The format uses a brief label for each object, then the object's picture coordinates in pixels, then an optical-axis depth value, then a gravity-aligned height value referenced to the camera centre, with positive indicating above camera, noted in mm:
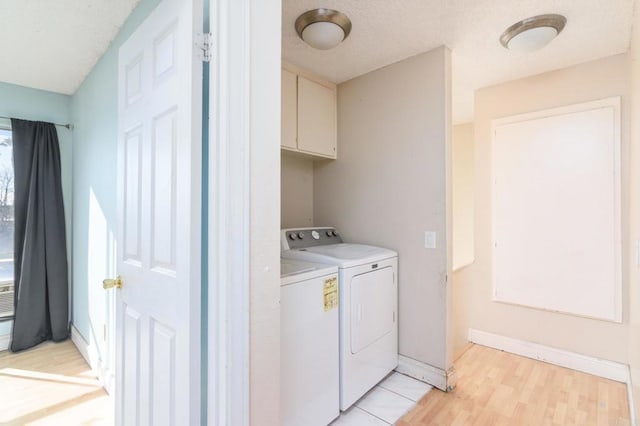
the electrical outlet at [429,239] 2131 -189
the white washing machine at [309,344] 1491 -698
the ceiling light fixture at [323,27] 1721 +1101
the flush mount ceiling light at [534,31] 1748 +1083
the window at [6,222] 2702 -66
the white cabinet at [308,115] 2332 +809
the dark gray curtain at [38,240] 2662 -231
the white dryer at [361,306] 1831 -617
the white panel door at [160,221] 982 -26
